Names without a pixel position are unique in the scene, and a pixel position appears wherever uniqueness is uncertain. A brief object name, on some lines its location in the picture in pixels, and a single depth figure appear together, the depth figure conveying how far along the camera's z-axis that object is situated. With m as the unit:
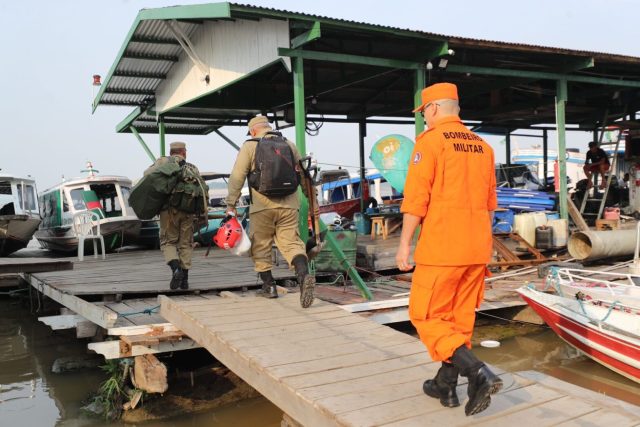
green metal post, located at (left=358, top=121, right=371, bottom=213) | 14.58
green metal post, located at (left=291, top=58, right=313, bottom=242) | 7.53
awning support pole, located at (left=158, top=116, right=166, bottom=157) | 13.10
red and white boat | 5.55
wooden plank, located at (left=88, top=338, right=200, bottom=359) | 5.05
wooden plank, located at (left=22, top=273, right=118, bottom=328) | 5.23
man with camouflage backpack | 6.05
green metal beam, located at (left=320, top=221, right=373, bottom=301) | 6.48
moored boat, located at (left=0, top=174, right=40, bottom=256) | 14.49
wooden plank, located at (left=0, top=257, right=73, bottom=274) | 9.59
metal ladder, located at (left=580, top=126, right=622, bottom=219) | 12.54
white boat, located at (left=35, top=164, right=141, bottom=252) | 13.71
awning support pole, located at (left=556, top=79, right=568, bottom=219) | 10.41
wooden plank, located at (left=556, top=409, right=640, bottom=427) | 2.83
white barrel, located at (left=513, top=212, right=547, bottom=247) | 10.29
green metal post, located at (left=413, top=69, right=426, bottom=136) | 8.98
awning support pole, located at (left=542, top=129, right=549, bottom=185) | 18.81
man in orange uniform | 2.85
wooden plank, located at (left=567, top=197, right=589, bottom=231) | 10.96
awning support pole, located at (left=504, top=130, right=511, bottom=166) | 18.61
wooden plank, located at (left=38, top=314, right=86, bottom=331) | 6.46
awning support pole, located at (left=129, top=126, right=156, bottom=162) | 13.68
